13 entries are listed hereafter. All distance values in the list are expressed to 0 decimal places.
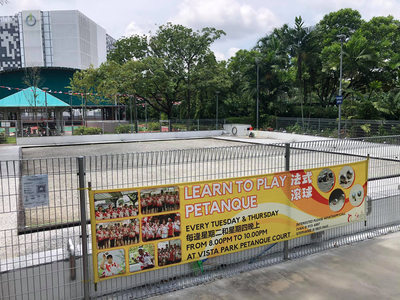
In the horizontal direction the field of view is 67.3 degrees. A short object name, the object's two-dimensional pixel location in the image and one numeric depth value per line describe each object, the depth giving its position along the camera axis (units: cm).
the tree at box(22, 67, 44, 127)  3091
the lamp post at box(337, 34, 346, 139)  1915
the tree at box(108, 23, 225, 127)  3344
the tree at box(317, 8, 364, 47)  3978
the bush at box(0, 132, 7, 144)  2611
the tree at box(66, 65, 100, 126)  3541
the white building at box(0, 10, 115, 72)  7206
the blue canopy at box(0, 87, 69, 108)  3098
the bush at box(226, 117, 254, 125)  3875
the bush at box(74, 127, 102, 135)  2986
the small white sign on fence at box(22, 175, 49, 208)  342
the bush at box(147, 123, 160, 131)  3344
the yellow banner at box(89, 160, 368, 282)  369
